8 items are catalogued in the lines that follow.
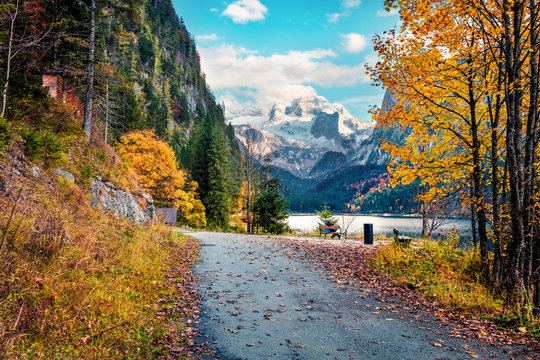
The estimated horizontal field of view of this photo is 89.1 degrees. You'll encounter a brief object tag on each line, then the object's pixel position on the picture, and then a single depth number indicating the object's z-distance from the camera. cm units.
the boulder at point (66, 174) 1023
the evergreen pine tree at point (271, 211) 3356
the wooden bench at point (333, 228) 2411
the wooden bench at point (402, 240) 1286
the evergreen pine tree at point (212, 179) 4006
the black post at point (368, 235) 1784
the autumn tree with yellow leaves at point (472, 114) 627
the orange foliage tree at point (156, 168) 3042
